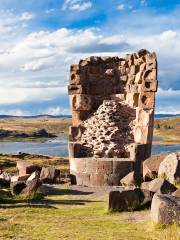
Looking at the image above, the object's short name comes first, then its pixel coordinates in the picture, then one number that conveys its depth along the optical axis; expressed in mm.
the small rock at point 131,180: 20312
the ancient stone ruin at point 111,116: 22453
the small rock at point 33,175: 20686
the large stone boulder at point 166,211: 10406
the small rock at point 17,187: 17281
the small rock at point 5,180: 22111
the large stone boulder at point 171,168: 18109
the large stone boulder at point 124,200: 13227
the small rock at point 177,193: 12853
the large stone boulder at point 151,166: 20516
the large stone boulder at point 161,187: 14305
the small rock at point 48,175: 23266
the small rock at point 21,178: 21833
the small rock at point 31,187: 17031
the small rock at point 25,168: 24625
